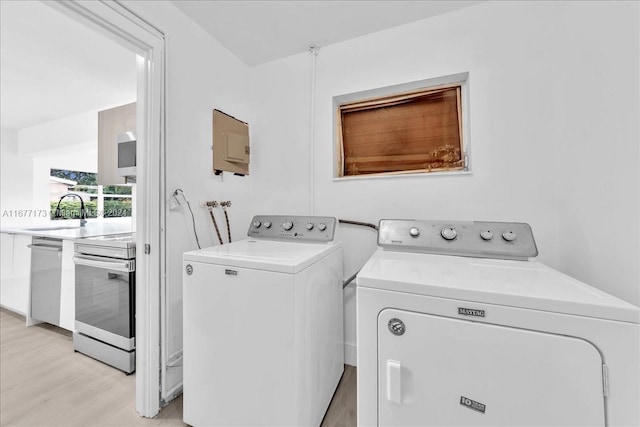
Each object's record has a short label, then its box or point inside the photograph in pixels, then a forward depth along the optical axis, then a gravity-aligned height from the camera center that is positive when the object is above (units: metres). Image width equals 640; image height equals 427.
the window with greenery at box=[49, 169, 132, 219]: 3.35 +0.30
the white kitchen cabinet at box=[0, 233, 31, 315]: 2.50 -0.50
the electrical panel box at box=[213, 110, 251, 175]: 1.87 +0.59
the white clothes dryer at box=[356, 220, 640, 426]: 0.66 -0.39
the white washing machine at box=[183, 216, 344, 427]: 1.10 -0.55
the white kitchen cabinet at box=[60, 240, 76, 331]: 2.08 -0.55
